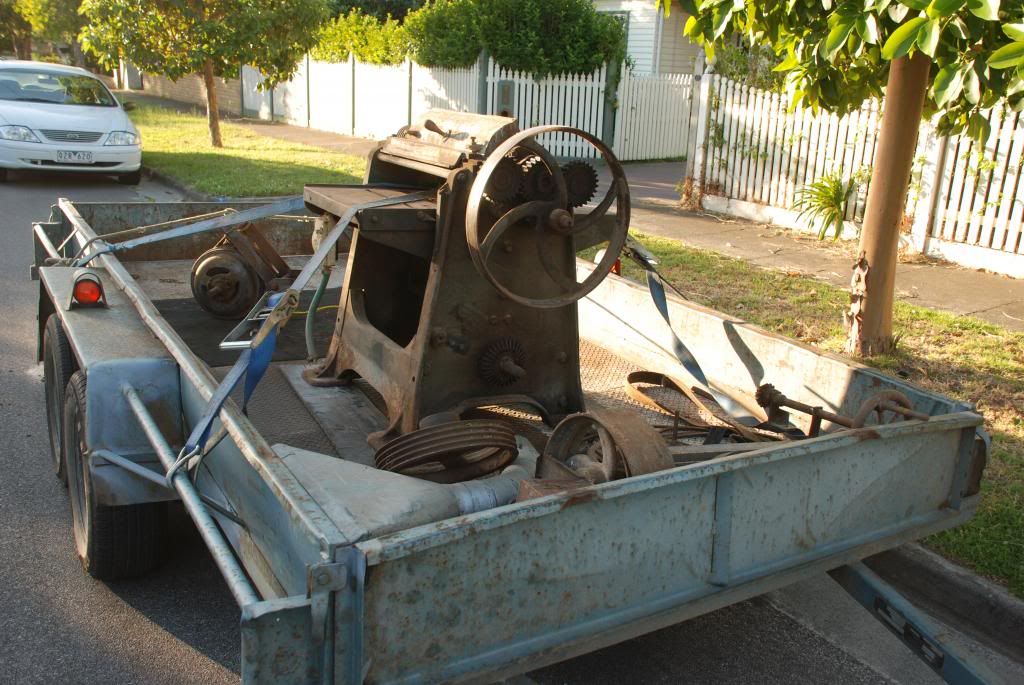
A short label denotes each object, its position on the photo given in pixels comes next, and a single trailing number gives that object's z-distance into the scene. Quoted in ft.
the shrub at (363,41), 69.31
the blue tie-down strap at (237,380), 8.90
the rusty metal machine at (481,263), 11.80
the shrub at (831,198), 35.53
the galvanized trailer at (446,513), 6.81
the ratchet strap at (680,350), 12.92
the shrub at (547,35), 56.85
